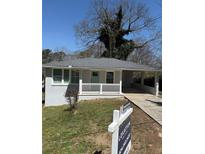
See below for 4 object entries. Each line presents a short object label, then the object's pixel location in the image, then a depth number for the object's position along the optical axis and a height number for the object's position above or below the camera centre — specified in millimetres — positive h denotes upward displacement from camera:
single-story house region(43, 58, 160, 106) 6842 -183
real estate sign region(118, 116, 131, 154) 1331 -642
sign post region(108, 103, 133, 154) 1255 -548
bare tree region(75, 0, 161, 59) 11017 +4225
